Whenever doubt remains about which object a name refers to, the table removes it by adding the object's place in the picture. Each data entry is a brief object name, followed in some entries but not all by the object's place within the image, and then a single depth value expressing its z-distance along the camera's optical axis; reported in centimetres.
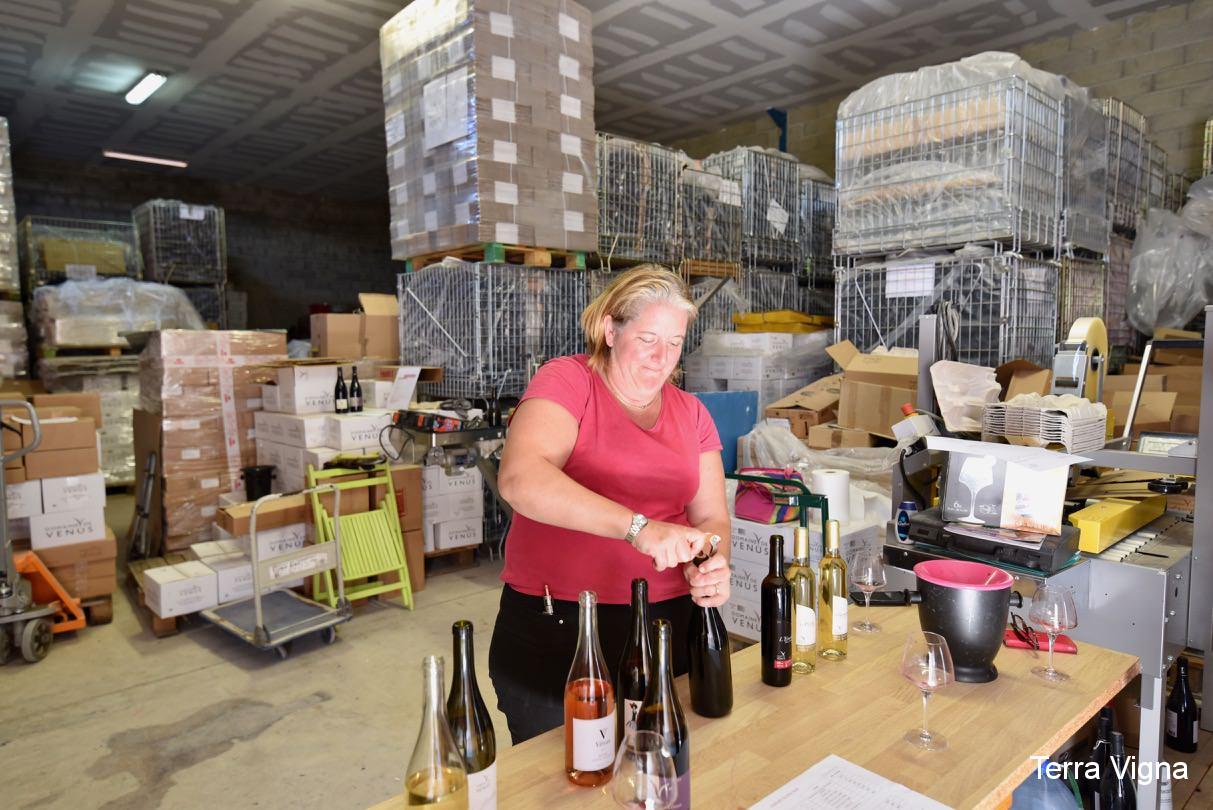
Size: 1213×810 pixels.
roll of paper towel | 320
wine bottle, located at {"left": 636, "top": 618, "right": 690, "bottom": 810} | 116
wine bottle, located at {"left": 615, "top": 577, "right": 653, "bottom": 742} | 128
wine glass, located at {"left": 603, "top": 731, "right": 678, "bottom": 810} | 99
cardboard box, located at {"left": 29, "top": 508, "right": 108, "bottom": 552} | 402
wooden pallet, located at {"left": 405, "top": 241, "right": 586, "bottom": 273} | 484
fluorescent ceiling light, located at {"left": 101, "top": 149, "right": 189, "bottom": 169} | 1059
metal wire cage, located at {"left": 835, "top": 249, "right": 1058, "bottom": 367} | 447
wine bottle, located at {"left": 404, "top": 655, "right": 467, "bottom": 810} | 106
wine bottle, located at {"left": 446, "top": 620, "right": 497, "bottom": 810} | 110
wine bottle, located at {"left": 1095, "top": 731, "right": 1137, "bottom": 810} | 202
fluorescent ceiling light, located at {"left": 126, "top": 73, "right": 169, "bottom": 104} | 777
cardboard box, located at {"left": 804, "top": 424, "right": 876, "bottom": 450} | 465
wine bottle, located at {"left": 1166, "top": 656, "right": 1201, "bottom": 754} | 265
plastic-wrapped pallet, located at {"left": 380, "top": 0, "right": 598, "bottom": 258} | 460
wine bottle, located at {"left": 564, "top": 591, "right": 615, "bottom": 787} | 120
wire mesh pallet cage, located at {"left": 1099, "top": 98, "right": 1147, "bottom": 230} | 523
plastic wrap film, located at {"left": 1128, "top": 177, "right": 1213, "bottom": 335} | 512
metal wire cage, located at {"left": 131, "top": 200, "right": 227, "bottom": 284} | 853
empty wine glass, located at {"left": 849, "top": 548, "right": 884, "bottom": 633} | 189
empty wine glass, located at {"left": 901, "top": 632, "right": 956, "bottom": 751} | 133
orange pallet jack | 361
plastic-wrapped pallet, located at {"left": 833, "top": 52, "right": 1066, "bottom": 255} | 431
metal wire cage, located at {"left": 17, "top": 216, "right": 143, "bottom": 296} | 818
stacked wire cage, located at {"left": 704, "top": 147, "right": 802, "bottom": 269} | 660
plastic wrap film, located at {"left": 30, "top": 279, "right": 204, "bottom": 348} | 725
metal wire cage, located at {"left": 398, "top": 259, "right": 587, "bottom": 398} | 499
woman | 169
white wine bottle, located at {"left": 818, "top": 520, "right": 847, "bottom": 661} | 171
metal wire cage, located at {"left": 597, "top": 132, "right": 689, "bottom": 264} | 565
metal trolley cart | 367
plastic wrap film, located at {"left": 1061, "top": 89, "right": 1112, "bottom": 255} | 473
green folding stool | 421
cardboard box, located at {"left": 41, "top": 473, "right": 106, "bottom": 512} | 405
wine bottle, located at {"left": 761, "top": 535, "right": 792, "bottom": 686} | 151
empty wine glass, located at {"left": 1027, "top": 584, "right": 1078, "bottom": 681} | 164
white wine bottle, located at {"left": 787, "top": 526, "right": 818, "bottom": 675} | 162
